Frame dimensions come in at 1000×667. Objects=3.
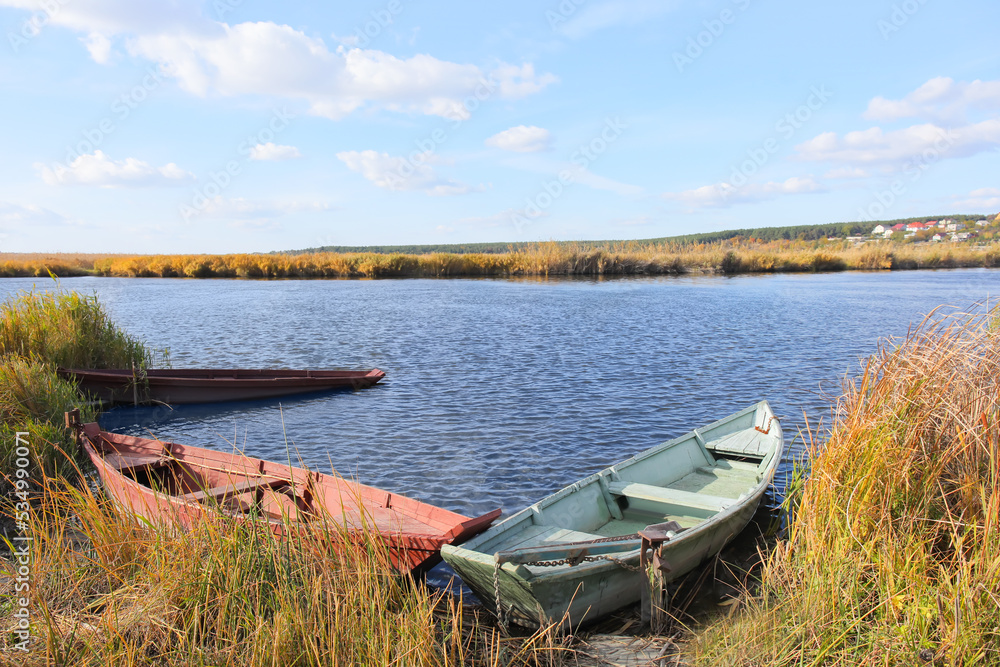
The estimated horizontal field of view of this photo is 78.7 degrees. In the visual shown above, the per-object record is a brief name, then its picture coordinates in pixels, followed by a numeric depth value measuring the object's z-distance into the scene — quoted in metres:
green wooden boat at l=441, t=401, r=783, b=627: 4.83
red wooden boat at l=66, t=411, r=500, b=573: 5.08
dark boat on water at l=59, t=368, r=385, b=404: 12.58
